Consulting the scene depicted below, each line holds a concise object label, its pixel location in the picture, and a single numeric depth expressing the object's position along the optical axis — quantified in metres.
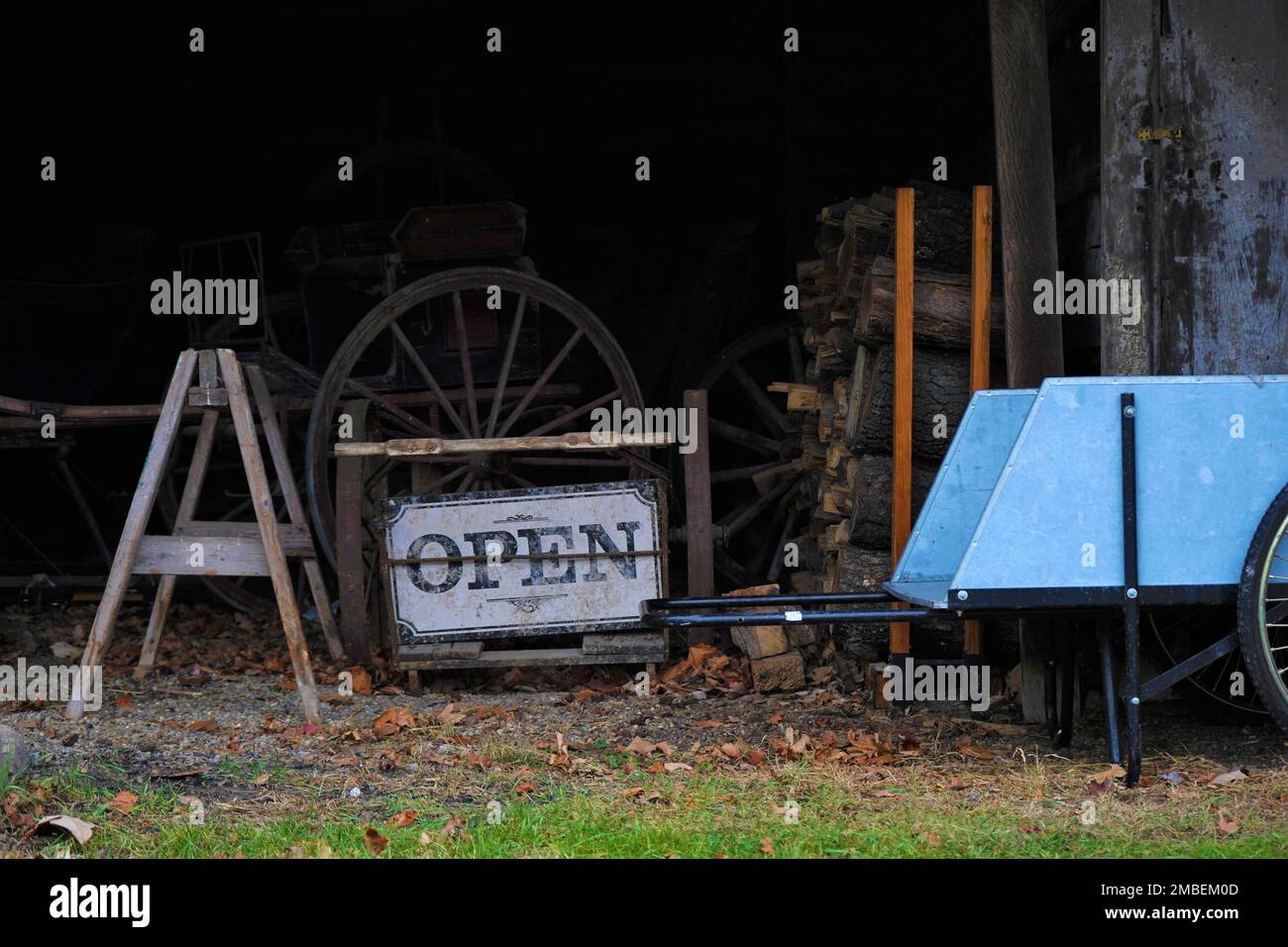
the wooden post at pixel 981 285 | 5.36
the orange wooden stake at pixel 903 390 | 5.39
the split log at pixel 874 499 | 5.79
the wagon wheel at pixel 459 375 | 6.84
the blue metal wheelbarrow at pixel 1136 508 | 4.19
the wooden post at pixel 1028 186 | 5.20
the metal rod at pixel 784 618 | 4.38
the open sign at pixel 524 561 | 6.06
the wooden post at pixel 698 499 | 6.31
